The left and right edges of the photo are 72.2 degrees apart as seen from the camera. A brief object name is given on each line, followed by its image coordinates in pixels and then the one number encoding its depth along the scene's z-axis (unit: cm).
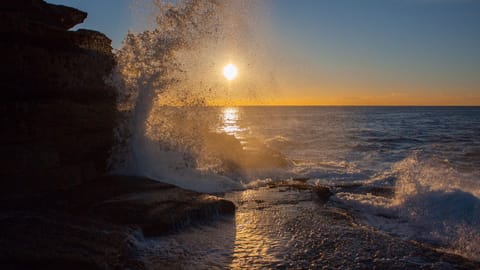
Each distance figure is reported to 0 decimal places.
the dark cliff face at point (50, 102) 612
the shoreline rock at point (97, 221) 354
